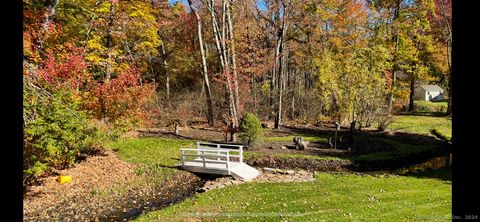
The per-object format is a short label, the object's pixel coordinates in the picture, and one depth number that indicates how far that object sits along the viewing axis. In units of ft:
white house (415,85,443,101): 195.21
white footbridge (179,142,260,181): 44.57
